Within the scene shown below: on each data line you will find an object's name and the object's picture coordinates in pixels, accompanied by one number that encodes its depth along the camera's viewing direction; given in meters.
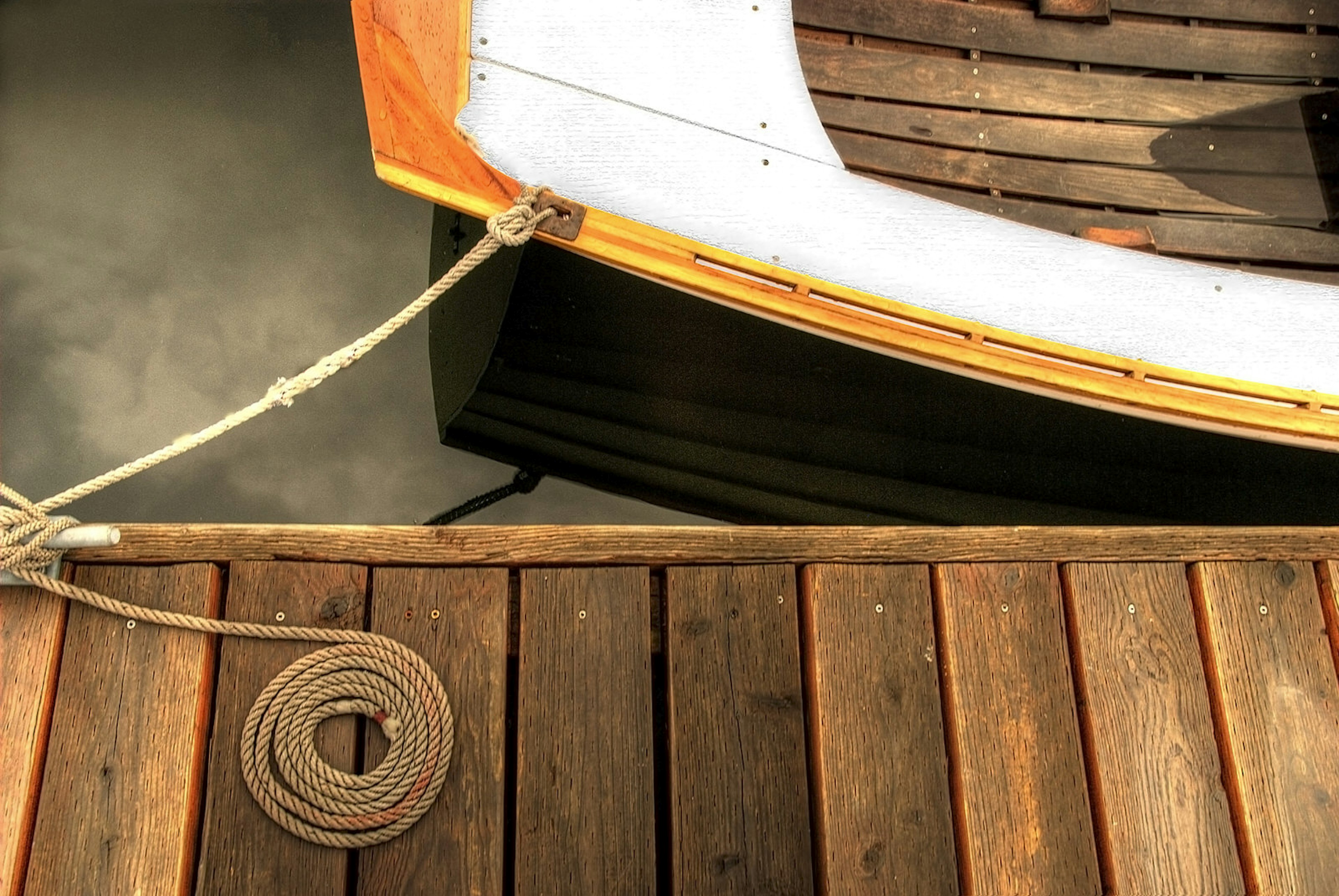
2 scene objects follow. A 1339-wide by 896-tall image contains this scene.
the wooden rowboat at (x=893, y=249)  2.08
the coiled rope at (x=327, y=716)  1.38
